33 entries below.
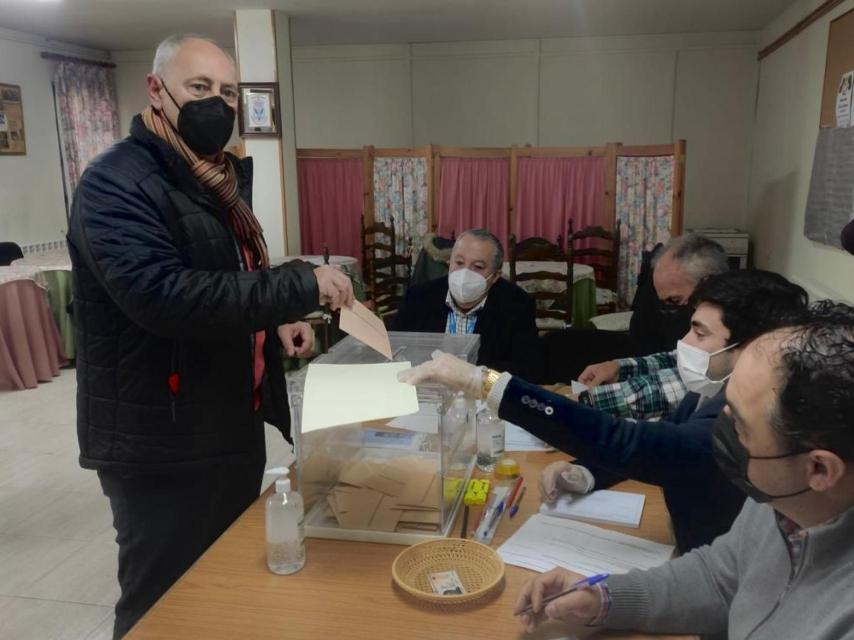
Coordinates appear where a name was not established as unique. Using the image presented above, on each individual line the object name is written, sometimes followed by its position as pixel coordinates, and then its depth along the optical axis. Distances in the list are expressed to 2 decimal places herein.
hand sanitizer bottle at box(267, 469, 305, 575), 1.25
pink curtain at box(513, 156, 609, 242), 5.72
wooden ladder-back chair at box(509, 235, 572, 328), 5.08
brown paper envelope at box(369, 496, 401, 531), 1.36
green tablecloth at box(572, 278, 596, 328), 5.28
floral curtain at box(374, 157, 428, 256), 5.92
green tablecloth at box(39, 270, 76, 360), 5.01
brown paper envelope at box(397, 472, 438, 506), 1.38
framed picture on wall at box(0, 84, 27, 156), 6.20
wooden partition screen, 5.43
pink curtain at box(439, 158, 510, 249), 5.83
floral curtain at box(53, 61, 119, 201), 6.89
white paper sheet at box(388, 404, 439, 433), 1.40
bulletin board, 3.90
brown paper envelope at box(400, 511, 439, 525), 1.37
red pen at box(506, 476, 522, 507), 1.49
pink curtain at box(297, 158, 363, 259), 6.08
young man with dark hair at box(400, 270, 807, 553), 1.30
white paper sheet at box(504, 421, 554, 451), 1.82
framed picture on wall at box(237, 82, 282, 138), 5.47
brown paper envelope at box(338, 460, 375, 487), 1.43
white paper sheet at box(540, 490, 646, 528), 1.44
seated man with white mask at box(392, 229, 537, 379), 2.73
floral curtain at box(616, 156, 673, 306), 5.52
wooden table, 1.09
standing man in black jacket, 1.31
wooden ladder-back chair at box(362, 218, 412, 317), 5.86
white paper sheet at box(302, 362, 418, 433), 1.21
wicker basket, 1.15
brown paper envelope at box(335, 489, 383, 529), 1.37
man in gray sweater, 0.85
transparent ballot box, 1.36
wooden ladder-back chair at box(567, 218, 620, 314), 5.65
